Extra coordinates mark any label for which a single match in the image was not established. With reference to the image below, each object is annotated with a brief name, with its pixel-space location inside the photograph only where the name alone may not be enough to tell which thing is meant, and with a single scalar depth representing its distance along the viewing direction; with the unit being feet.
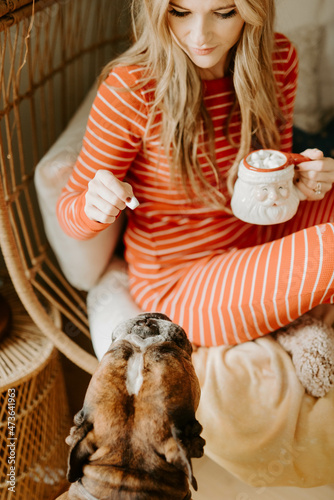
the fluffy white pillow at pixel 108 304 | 3.61
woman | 3.00
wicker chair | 3.43
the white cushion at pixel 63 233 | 3.70
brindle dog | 2.23
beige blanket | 3.12
